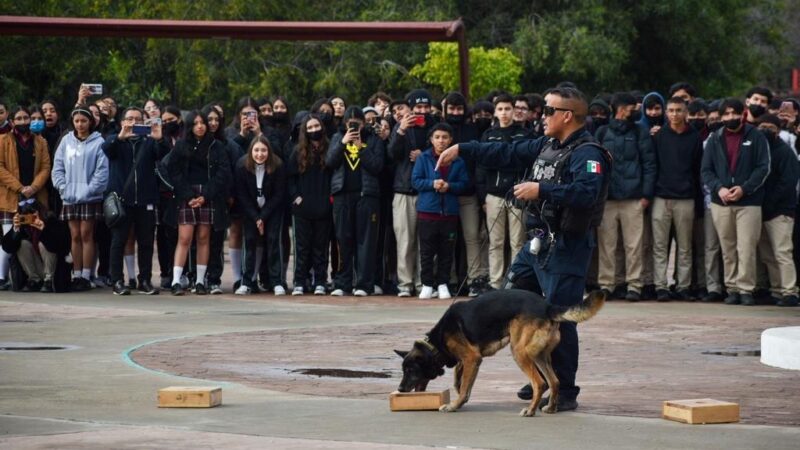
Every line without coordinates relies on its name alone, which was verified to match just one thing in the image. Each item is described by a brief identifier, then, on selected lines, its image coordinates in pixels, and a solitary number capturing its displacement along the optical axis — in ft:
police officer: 64.49
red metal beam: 137.59
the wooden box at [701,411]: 60.39
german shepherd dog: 62.80
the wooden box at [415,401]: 64.18
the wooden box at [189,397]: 64.59
